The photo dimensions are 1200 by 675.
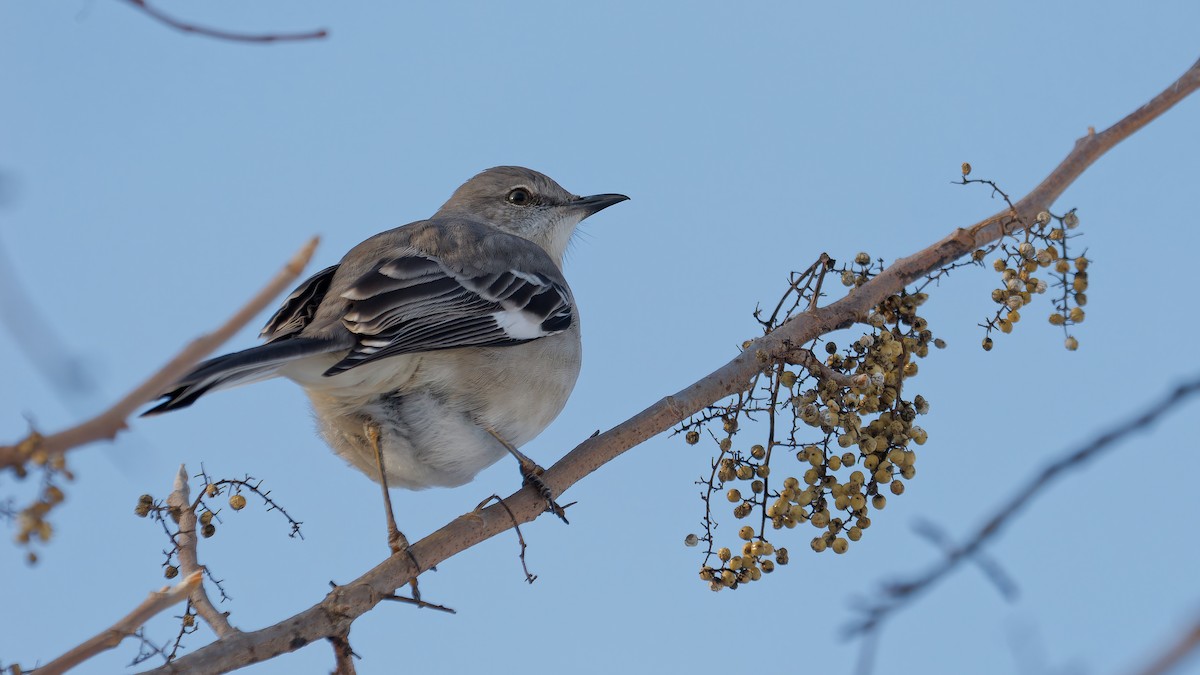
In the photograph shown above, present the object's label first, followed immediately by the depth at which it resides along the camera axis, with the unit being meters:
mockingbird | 9.29
